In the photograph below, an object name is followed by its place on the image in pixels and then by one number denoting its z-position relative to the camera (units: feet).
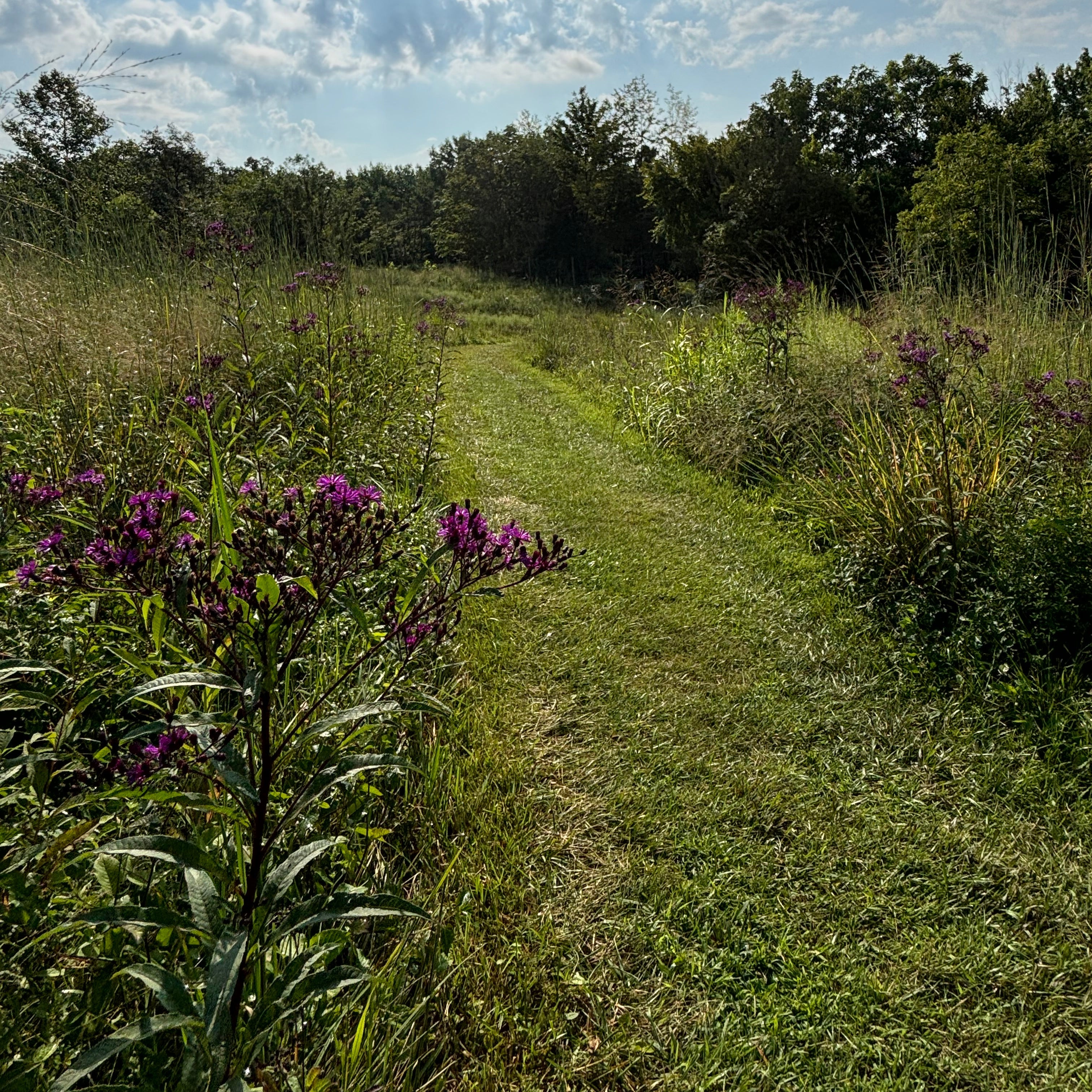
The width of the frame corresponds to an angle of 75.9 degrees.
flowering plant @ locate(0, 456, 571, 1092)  3.36
